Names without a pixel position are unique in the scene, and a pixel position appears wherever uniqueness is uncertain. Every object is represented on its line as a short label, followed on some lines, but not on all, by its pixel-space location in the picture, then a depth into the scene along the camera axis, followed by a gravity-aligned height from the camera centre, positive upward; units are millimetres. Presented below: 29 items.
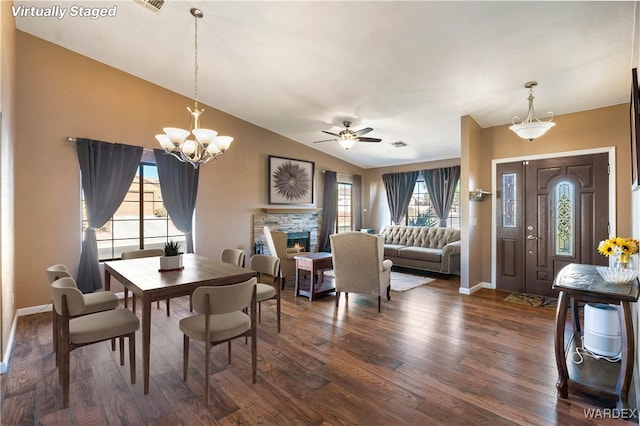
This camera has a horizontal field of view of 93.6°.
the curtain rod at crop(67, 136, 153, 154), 3948 +1006
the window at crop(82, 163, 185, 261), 4500 -131
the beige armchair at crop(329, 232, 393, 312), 3807 -651
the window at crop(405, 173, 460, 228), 7469 +100
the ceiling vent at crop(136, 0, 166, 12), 2877 +2051
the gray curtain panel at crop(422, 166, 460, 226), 6895 +640
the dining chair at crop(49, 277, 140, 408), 2021 -804
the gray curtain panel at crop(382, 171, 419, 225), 7707 +617
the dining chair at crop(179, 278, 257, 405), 2031 -826
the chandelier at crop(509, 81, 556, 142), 3385 +988
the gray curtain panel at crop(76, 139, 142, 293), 4047 +377
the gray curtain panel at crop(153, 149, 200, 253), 4750 +422
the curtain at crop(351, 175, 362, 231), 8266 +327
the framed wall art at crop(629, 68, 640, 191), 2008 +664
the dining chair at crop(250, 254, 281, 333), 3174 -656
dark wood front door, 4199 -53
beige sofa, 5848 -727
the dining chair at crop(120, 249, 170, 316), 3531 -475
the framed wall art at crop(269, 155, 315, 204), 6207 +736
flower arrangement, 2363 -270
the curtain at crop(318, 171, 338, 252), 7320 +106
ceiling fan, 4598 +1182
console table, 1974 -926
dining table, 2127 -523
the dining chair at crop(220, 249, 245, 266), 3545 -511
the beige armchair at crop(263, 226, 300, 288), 4937 -596
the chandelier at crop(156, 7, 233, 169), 2850 +729
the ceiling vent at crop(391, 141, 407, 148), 6220 +1469
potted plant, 2752 -404
